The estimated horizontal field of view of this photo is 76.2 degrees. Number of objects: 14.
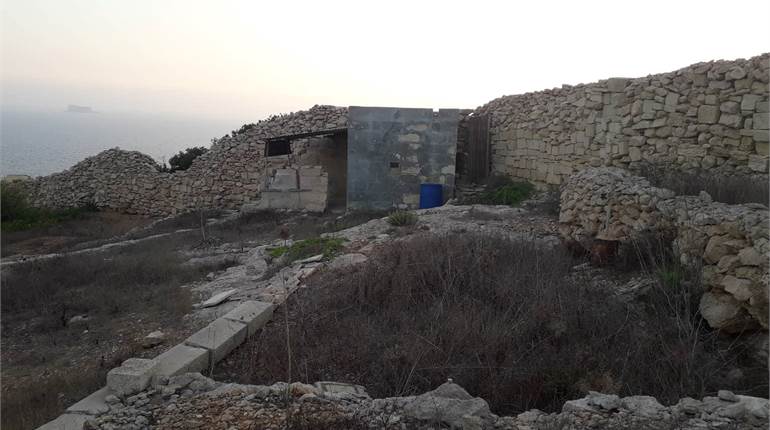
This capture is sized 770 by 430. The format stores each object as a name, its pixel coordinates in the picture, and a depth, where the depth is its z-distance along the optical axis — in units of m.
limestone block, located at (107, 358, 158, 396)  3.41
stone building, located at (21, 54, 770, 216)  8.09
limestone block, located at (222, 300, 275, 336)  4.75
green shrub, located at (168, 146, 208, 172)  18.69
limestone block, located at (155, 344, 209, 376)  3.71
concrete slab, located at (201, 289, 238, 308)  5.95
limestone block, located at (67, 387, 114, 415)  3.24
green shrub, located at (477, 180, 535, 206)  12.16
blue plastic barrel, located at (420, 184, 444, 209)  13.51
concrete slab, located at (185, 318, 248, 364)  4.20
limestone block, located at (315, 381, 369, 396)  3.21
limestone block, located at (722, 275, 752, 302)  3.67
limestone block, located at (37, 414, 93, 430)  3.08
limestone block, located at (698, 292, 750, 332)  3.81
